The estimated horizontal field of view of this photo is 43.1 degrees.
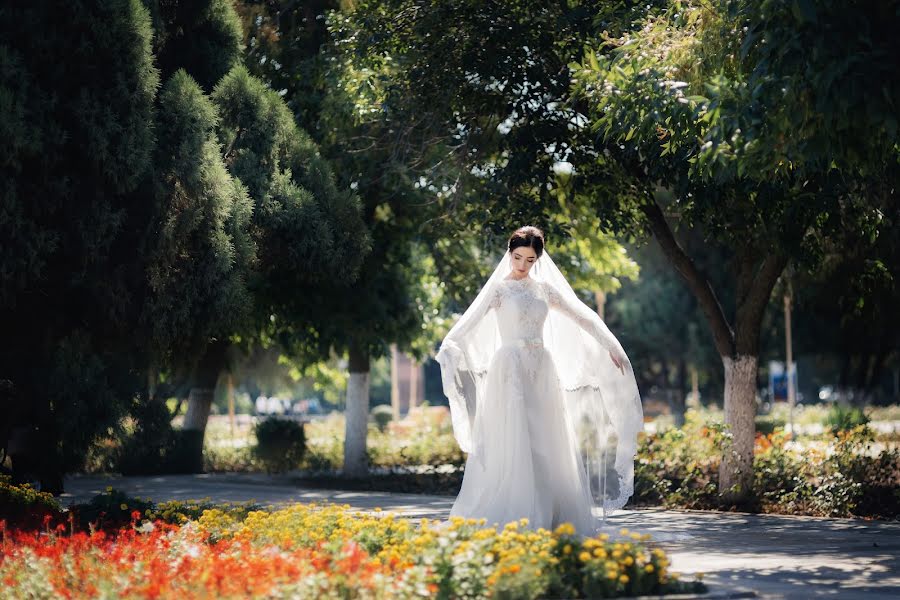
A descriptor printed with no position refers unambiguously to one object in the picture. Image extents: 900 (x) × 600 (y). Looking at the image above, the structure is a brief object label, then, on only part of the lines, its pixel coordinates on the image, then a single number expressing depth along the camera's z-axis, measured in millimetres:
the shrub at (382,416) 42203
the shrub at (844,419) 19445
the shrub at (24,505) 10059
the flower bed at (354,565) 6078
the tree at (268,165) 13266
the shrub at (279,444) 22969
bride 8797
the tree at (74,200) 11164
